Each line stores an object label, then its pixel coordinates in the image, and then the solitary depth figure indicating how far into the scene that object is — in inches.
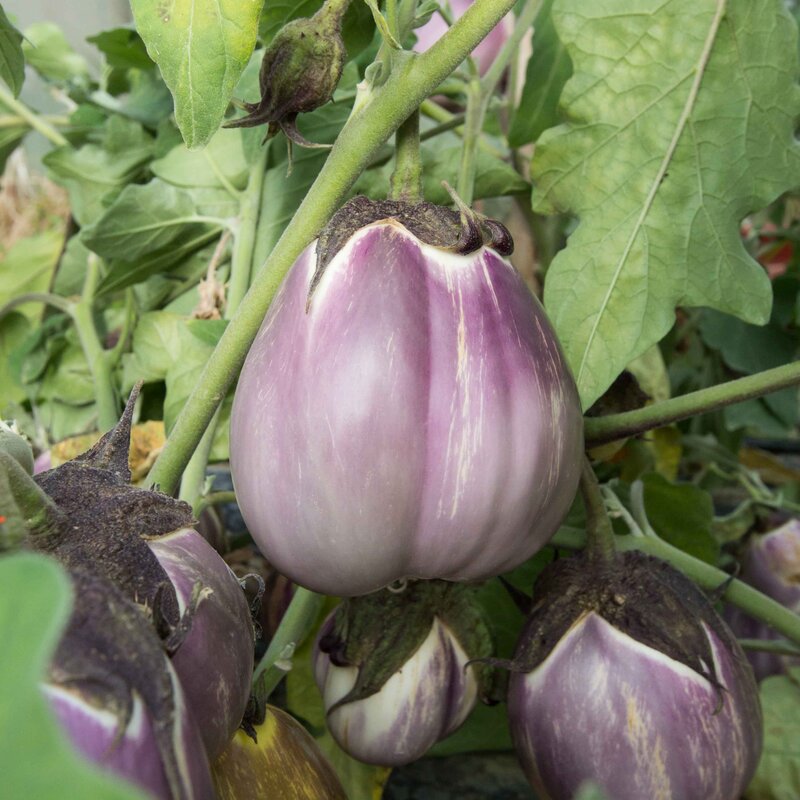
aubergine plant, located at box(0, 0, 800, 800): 10.6
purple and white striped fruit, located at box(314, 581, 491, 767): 16.6
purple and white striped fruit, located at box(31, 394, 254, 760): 10.1
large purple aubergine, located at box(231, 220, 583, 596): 11.4
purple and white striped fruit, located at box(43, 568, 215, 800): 8.2
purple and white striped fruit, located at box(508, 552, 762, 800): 14.3
